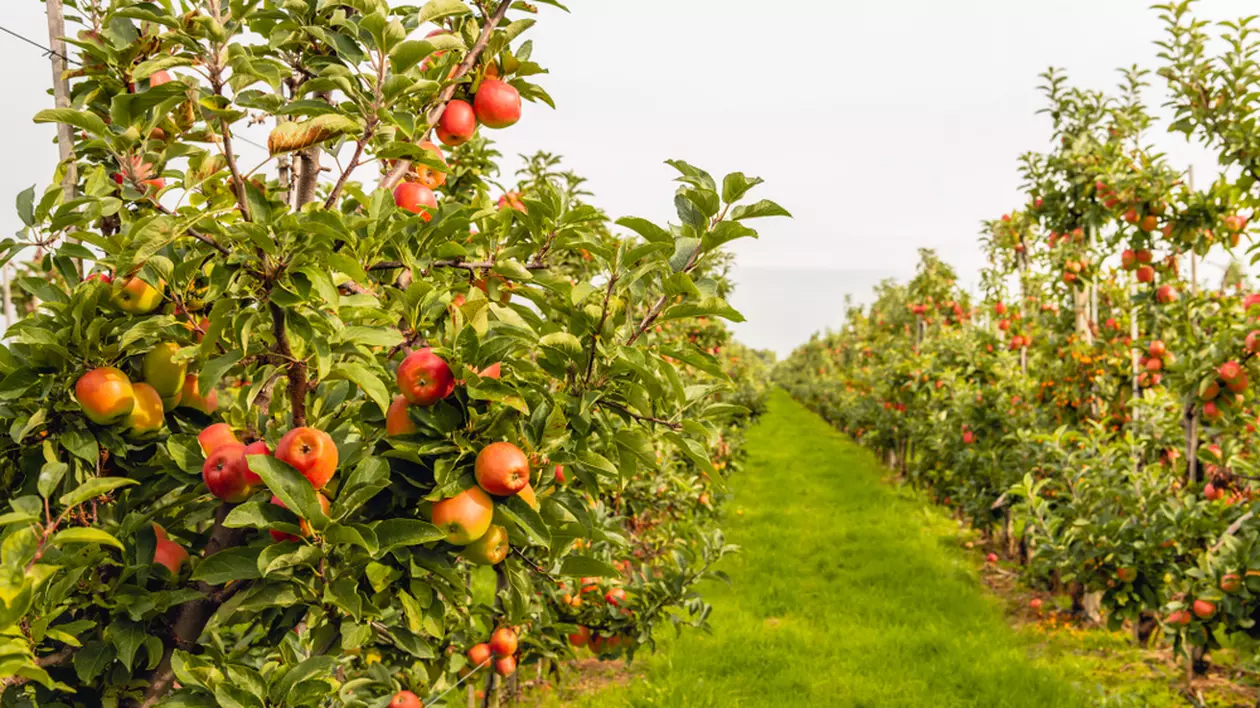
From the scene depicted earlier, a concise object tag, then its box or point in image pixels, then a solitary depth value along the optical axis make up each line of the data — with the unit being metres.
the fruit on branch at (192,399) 1.81
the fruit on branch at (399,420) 1.56
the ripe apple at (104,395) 1.55
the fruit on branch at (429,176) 2.11
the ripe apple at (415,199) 1.92
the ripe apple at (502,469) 1.47
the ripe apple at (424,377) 1.50
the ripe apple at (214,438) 1.61
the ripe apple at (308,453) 1.44
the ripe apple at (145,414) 1.64
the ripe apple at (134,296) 1.62
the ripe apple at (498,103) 1.87
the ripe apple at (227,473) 1.50
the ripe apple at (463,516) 1.48
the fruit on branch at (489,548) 1.59
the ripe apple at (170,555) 1.64
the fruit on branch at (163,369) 1.68
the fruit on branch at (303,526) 1.46
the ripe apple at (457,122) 1.88
